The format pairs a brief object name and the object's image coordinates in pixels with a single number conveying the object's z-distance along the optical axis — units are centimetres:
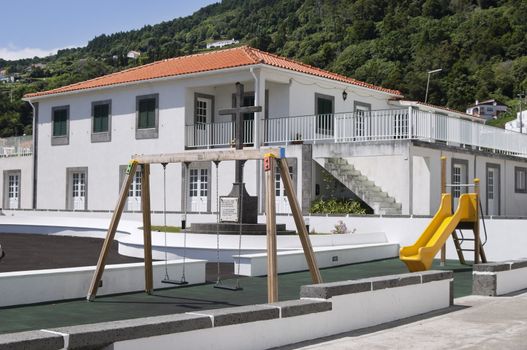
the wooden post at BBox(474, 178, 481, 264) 1548
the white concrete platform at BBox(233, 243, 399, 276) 1413
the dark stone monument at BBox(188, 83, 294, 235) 1607
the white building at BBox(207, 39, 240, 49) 15475
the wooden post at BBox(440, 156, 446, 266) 1572
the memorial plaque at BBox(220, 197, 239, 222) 1521
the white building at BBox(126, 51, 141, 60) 13900
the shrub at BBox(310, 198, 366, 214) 2258
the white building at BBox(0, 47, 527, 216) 2316
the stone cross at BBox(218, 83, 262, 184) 1700
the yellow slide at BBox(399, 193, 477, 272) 1394
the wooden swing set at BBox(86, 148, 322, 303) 887
